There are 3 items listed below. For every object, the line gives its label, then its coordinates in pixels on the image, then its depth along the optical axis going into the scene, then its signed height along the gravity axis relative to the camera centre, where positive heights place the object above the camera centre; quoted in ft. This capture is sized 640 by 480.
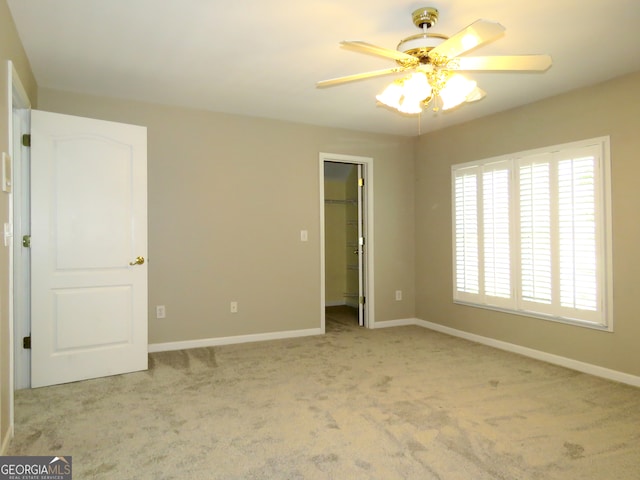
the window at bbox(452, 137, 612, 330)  11.23 +0.27
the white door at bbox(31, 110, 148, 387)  10.39 -0.04
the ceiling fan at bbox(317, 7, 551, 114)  6.94 +3.10
